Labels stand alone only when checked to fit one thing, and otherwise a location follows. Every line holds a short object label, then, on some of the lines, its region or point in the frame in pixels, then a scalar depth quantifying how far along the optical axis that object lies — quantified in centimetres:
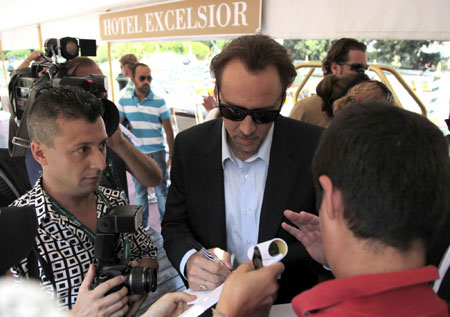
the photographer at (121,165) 166
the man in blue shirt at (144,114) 408
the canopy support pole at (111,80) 764
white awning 268
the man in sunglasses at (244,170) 134
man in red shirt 66
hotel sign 387
